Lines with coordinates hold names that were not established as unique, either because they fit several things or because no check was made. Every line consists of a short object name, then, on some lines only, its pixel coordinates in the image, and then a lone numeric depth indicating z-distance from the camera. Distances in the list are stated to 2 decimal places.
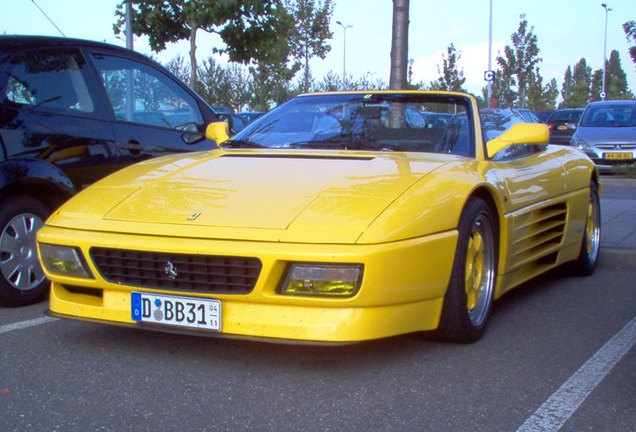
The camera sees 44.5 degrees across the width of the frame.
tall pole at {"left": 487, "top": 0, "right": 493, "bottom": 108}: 40.47
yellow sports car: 3.01
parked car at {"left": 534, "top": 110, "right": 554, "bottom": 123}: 31.89
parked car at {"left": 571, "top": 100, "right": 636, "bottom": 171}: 14.42
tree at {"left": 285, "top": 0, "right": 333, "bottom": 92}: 36.22
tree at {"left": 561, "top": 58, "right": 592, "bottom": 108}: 71.06
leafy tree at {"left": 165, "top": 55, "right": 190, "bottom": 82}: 30.36
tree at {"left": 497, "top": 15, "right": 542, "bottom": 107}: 49.84
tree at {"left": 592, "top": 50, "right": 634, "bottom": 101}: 76.00
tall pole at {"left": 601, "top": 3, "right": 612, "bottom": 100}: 64.84
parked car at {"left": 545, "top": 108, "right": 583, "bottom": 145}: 21.83
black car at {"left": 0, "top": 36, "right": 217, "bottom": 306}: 4.33
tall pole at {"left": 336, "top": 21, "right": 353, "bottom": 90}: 52.02
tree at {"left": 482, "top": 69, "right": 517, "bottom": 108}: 51.32
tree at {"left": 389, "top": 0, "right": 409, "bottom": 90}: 8.85
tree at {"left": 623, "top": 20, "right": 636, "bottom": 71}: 33.19
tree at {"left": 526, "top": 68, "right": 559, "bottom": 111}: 53.33
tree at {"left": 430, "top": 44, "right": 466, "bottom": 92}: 43.72
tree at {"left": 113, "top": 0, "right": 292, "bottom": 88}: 14.55
